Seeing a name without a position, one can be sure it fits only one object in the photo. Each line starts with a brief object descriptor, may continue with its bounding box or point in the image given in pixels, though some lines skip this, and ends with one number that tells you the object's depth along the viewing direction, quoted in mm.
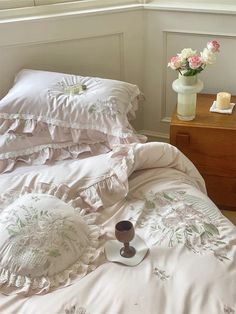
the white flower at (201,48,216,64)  1974
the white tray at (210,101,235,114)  2127
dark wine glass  1260
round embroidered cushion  1281
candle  2129
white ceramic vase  2035
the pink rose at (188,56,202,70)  1952
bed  1216
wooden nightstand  2043
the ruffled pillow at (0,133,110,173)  1840
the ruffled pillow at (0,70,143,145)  1866
